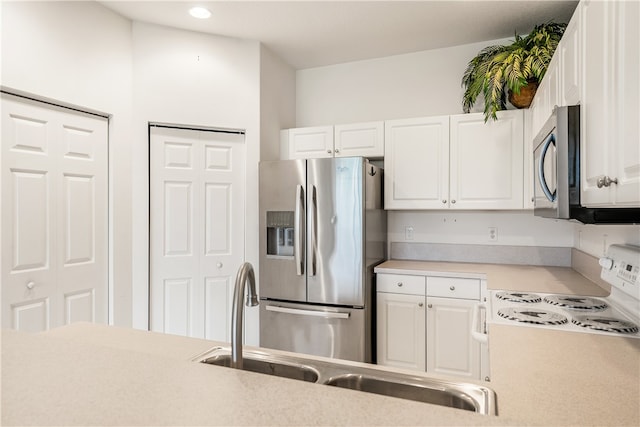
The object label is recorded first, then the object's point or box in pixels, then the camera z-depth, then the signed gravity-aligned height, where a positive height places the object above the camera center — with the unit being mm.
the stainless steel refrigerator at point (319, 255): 2740 -326
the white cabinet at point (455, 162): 2752 +350
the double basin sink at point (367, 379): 981 -474
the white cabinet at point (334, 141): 3129 +570
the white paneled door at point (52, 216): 2193 -36
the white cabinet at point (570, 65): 1474 +595
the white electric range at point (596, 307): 1427 -419
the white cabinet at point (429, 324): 2619 -787
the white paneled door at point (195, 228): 2947 -138
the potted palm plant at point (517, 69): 2514 +926
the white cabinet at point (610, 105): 956 +293
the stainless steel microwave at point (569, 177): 1339 +117
